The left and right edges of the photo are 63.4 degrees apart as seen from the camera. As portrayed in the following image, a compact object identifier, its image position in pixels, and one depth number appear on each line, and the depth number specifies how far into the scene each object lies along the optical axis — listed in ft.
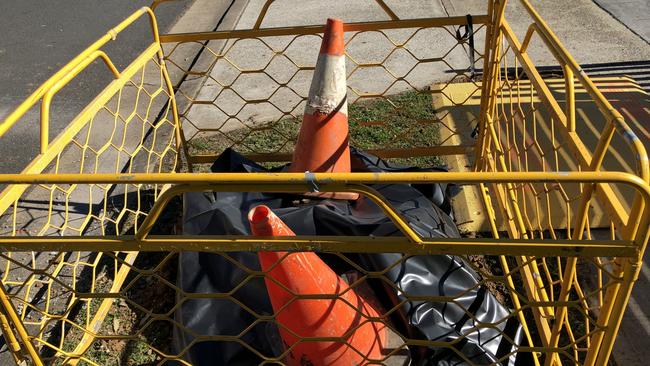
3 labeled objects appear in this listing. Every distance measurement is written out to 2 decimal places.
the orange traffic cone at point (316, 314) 6.78
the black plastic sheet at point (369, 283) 7.47
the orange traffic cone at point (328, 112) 9.40
